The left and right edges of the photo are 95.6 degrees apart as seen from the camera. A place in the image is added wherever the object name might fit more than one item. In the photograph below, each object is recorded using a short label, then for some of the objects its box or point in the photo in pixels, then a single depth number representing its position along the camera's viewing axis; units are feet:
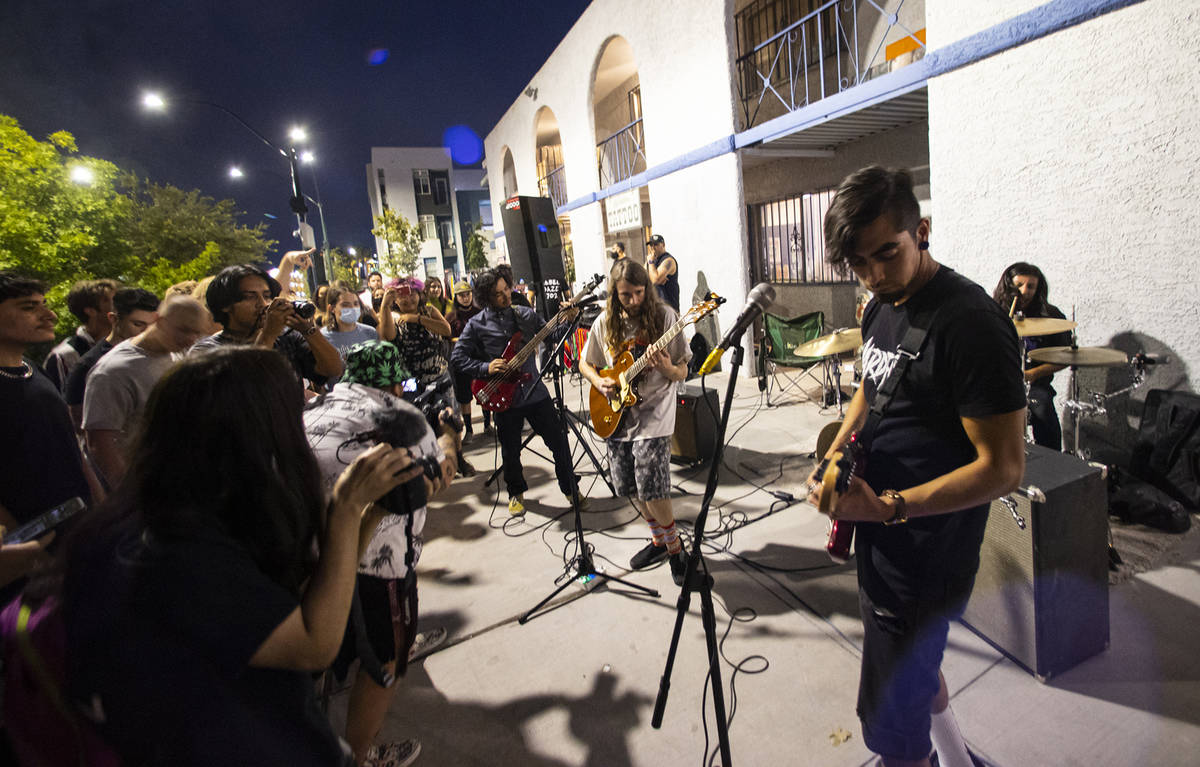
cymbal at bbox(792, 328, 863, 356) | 15.84
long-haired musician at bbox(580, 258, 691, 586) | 10.84
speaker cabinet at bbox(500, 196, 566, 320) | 25.96
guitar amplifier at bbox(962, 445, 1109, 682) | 7.34
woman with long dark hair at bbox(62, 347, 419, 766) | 3.24
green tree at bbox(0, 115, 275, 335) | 39.34
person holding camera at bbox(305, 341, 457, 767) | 5.06
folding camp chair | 22.82
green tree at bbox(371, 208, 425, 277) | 90.74
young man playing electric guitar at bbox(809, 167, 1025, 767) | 4.59
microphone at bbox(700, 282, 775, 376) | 6.08
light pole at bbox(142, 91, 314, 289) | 29.01
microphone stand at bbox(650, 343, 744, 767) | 6.07
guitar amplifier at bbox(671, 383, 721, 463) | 16.74
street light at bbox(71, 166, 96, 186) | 43.78
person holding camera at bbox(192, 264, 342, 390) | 9.25
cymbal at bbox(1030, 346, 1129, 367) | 11.30
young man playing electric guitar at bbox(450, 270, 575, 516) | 14.67
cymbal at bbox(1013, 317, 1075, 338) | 11.78
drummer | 13.39
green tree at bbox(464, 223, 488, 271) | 111.55
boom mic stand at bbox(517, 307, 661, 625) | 10.79
